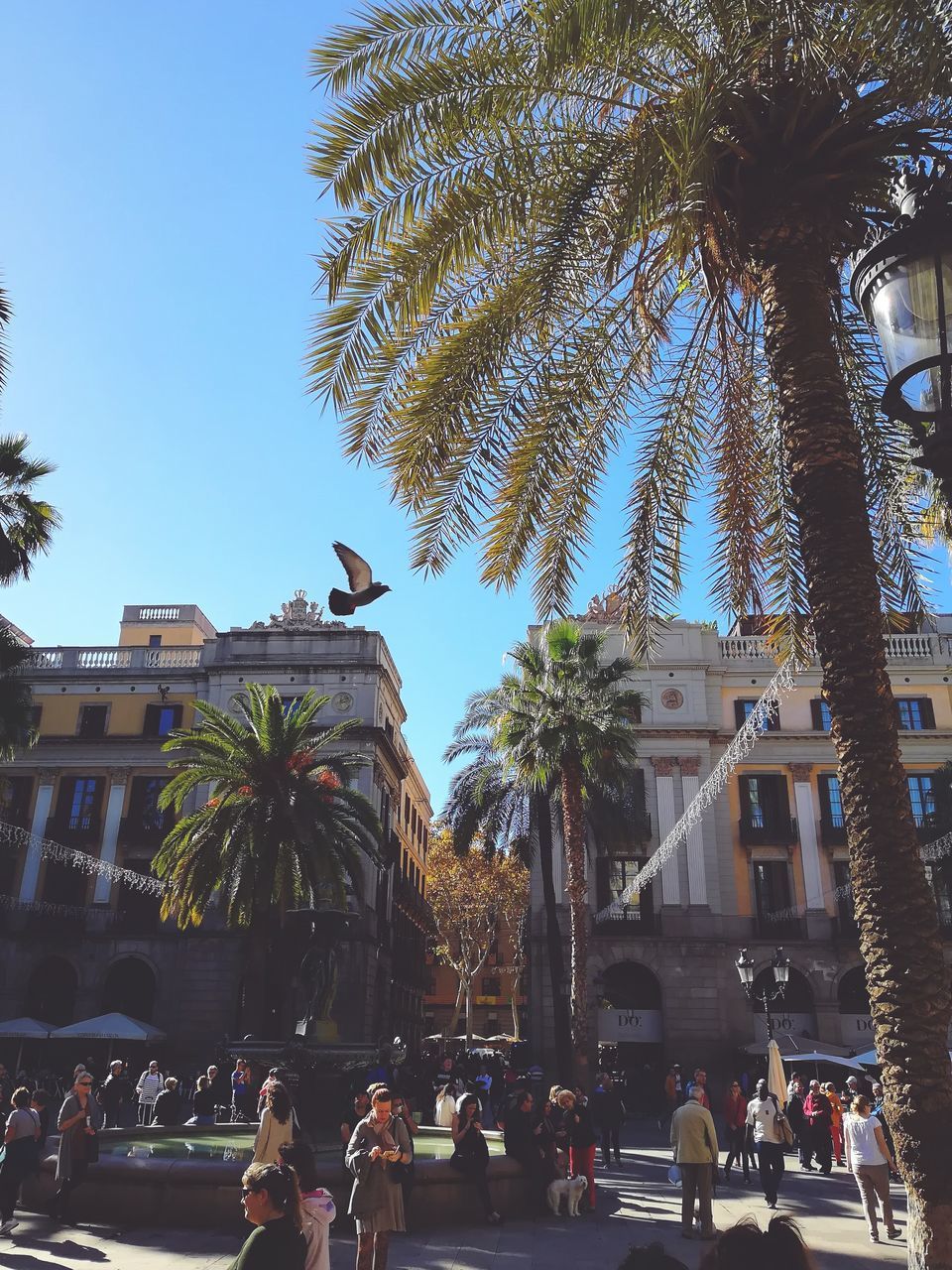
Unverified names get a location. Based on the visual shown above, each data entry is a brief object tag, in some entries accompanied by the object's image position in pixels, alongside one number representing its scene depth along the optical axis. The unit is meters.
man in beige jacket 10.94
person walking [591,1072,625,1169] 17.81
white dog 12.08
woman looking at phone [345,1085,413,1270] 7.84
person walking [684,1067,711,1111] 12.48
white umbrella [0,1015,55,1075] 29.17
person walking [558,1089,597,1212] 12.68
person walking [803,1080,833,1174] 16.69
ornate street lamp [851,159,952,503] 4.29
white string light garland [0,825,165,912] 30.72
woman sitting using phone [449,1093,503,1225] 11.10
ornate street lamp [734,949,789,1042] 21.42
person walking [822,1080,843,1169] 18.68
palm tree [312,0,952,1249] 6.29
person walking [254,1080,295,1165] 9.00
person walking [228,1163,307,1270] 4.46
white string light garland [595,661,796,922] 19.91
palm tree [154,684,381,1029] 24.58
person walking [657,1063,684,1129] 23.61
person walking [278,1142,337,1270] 5.75
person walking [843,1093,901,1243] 10.90
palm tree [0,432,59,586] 22.16
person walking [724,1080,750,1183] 15.69
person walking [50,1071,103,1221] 10.48
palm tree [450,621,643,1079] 25.25
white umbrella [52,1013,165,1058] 28.81
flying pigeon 10.60
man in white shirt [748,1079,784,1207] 12.35
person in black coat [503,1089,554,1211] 12.12
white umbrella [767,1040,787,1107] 17.27
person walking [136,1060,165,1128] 19.45
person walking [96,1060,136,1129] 19.20
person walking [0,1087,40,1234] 10.41
